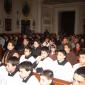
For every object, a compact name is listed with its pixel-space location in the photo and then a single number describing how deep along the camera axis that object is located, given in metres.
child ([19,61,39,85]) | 3.97
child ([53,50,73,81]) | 5.47
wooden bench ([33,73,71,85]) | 4.46
